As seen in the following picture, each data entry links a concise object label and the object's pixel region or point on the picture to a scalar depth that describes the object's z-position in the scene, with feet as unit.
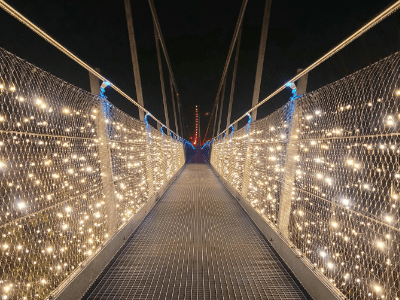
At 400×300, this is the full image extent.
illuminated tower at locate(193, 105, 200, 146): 117.66
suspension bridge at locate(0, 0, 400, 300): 3.98
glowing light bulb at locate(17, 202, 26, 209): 3.80
